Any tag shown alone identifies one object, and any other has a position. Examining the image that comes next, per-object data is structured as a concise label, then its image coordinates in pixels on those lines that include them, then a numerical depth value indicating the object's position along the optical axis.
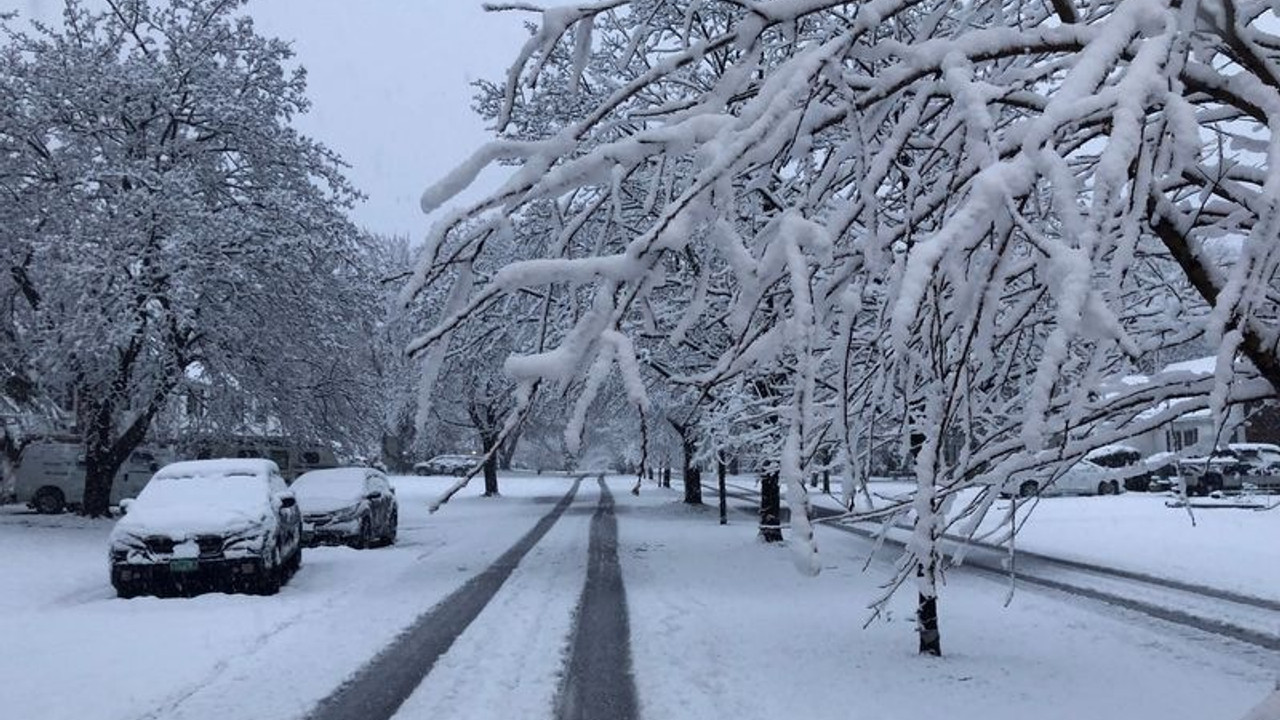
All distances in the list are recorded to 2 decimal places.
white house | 42.07
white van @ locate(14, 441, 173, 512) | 28.12
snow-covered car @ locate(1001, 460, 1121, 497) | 37.12
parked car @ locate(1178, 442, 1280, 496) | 34.56
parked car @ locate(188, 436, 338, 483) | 24.94
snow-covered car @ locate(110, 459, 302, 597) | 13.20
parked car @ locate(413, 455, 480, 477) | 73.88
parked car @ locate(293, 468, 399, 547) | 20.06
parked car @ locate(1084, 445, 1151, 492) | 42.22
